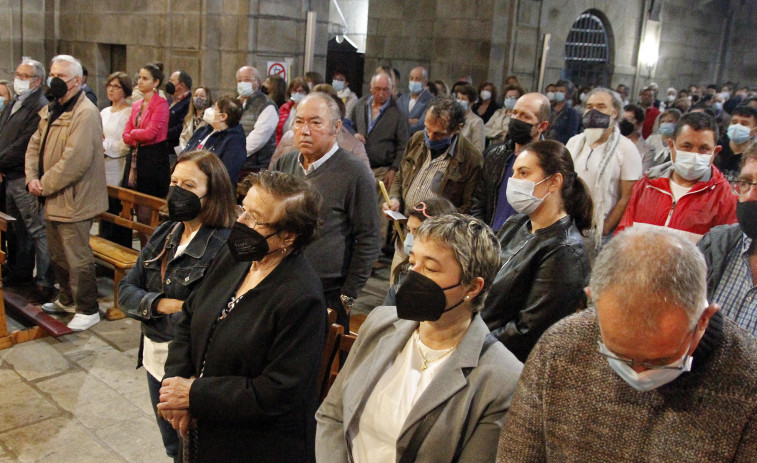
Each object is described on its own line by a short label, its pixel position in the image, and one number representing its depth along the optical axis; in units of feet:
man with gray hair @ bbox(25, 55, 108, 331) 16.35
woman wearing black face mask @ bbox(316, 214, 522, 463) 6.42
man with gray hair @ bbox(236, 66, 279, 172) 21.48
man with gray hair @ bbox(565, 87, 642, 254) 15.40
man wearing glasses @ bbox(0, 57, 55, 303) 18.47
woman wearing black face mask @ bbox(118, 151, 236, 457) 9.82
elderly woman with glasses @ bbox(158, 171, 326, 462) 7.82
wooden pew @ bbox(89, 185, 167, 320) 17.37
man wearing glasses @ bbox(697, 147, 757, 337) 8.19
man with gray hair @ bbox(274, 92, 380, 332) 11.83
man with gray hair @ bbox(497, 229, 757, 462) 4.58
